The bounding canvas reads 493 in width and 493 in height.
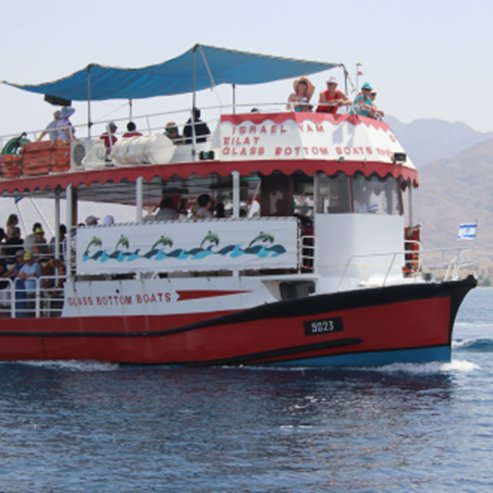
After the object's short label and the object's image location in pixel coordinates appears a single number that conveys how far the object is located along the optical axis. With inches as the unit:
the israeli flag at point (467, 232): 1018.1
